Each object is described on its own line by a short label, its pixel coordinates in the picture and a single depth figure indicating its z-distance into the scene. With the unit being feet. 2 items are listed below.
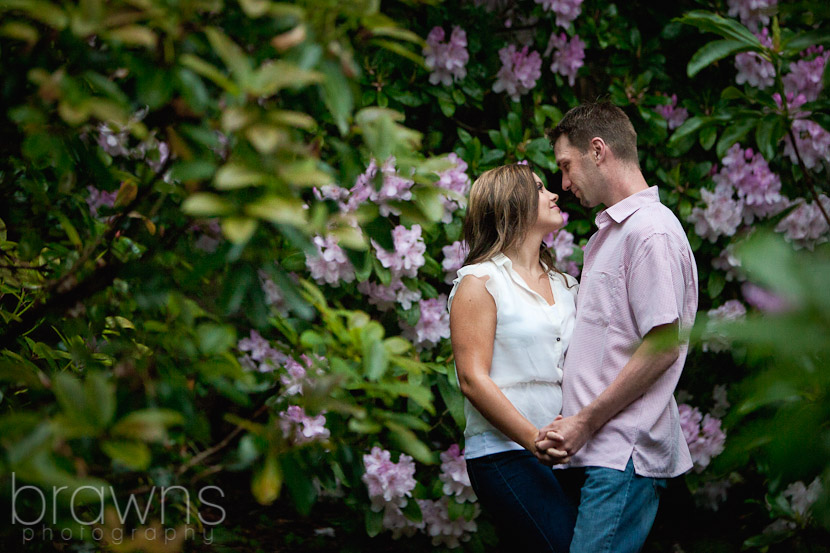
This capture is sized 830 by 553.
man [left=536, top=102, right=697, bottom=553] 26.18
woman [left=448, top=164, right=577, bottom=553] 26.45
